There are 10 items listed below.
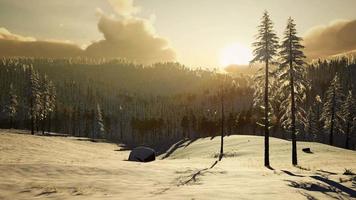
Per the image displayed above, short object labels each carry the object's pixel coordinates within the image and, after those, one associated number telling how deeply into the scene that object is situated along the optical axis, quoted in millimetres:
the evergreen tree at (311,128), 116000
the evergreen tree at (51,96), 108700
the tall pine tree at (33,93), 84812
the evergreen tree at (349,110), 75125
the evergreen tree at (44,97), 96488
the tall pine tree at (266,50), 35562
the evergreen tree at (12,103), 103394
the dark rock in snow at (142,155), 48781
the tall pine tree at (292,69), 35875
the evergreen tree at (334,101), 67938
